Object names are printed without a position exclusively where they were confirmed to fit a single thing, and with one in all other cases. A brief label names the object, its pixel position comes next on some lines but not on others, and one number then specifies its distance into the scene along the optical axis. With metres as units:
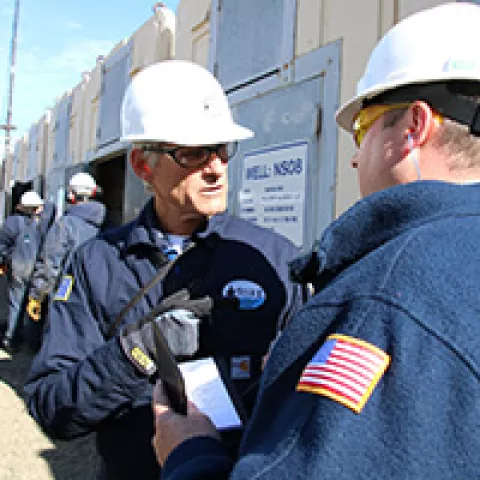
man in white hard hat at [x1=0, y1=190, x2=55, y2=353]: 6.27
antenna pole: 14.62
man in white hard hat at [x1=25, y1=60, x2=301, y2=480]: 1.38
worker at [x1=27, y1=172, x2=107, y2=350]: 4.91
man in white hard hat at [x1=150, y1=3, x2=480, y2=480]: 0.59
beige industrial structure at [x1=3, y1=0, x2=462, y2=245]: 2.83
